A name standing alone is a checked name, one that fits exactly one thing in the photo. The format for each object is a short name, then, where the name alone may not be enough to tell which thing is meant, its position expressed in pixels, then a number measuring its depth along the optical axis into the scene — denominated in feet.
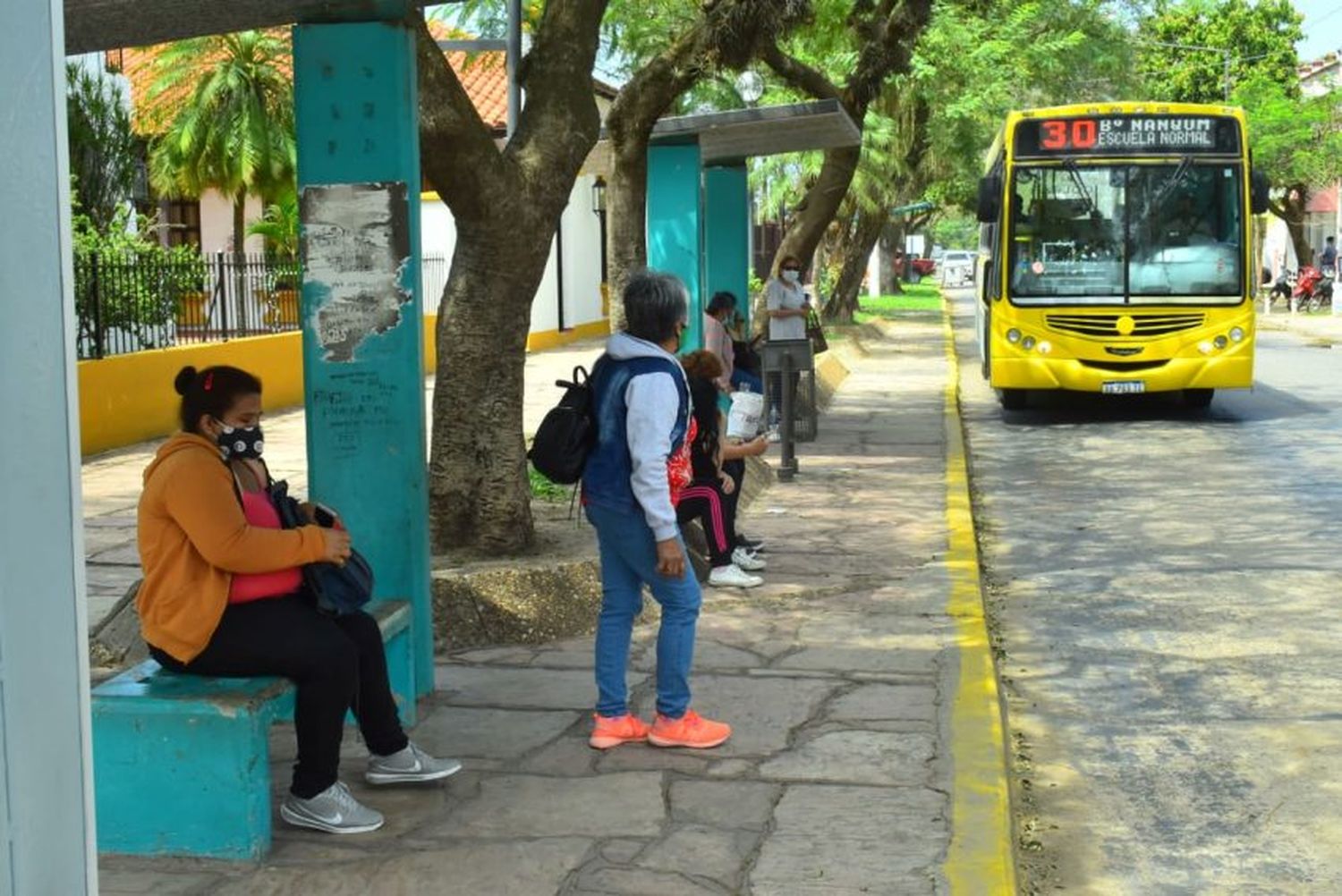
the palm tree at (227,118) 90.53
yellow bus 55.11
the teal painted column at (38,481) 7.63
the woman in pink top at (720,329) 38.88
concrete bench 15.60
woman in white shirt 50.14
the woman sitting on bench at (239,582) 15.64
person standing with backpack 18.21
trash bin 42.29
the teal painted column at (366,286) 20.35
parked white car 266.71
